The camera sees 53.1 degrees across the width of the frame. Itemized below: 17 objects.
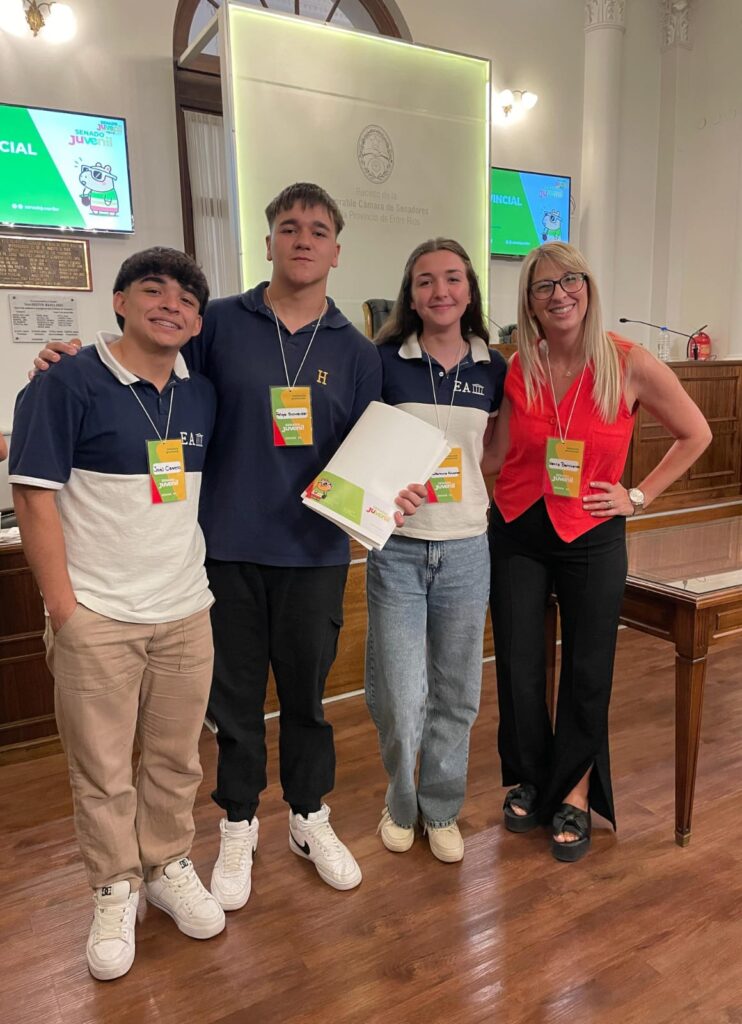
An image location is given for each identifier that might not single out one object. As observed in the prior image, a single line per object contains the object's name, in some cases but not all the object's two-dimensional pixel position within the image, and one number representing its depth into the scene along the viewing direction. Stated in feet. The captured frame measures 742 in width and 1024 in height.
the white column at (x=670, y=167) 20.38
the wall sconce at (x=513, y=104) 18.76
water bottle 20.34
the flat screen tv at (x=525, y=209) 18.93
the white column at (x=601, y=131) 19.43
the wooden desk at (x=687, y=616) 6.11
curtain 15.20
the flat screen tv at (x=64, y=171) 13.12
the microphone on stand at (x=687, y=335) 20.45
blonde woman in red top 5.80
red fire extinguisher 20.67
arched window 14.90
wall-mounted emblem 16.31
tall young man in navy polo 5.26
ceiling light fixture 12.94
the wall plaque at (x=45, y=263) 13.37
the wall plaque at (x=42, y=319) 13.65
